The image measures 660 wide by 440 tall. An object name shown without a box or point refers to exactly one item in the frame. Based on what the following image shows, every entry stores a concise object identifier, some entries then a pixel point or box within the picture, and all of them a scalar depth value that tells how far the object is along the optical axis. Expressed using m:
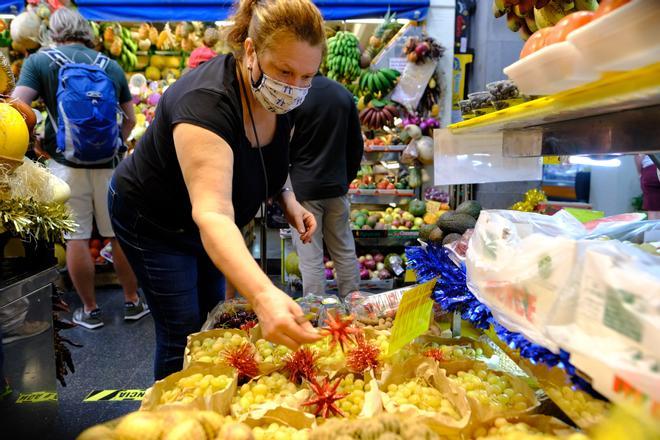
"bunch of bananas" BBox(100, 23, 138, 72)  5.29
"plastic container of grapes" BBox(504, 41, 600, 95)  0.70
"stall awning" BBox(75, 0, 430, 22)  4.57
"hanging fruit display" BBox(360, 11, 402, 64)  4.76
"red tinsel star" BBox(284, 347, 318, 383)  1.39
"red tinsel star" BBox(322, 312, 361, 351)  1.27
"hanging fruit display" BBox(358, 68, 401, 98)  4.71
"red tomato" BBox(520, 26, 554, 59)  0.80
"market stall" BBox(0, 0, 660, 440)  0.67
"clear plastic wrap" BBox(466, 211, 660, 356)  0.64
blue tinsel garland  0.84
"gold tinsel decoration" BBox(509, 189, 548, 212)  3.13
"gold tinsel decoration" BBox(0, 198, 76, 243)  1.55
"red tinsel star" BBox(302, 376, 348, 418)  1.20
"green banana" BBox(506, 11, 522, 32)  1.43
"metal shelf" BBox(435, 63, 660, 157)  0.70
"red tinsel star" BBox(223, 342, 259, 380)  1.39
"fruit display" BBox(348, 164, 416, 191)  4.89
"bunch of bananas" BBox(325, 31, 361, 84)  4.93
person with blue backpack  3.14
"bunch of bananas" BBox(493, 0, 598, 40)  1.17
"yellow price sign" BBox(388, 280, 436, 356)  1.28
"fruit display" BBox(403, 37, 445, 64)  4.57
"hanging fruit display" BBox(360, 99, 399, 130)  4.79
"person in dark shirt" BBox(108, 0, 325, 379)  1.10
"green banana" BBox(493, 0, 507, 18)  1.42
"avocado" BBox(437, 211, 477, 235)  1.93
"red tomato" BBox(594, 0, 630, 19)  0.62
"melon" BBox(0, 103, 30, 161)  1.49
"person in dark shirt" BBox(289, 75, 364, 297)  3.12
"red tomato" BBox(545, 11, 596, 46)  0.73
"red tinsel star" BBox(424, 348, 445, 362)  1.37
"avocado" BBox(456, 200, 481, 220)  2.23
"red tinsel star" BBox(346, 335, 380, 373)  1.38
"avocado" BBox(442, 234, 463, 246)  1.77
